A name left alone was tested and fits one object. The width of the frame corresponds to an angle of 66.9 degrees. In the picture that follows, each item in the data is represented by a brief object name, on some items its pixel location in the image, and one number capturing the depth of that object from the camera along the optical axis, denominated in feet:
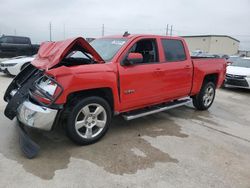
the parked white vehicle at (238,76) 24.13
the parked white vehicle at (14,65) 24.67
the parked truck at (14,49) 36.81
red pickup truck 9.03
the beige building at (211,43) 118.63
